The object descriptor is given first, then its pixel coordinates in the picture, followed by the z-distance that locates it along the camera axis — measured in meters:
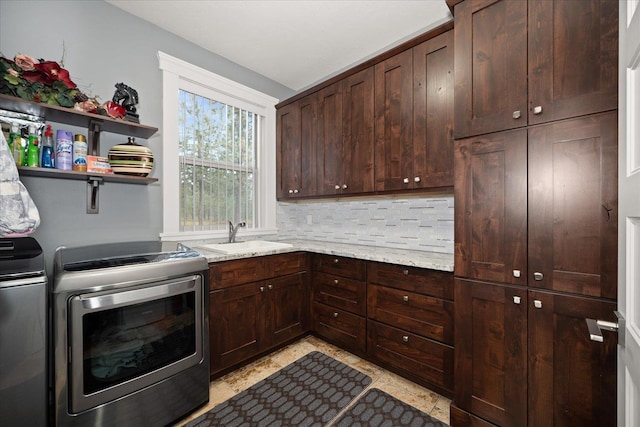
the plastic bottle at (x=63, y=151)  1.75
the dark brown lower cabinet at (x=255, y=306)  2.09
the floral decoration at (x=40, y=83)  1.54
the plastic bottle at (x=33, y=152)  1.65
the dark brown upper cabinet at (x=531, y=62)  1.23
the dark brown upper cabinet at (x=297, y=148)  2.94
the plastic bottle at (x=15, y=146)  1.61
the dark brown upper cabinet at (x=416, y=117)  2.01
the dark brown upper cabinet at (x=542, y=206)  1.22
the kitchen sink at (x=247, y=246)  2.58
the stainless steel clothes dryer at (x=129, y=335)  1.33
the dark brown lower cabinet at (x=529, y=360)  1.24
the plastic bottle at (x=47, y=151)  1.71
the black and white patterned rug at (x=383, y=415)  1.67
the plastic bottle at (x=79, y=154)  1.82
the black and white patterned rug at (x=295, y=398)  1.68
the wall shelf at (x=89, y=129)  1.63
